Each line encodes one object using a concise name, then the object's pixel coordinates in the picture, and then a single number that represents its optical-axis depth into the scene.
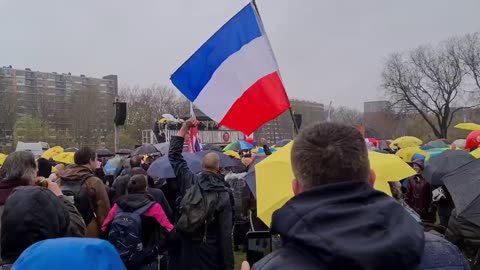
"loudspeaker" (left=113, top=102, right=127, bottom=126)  21.41
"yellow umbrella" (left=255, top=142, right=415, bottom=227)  3.17
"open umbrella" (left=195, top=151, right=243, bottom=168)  7.79
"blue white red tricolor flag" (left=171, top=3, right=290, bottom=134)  4.94
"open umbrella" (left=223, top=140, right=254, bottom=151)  15.38
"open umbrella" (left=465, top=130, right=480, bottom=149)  5.96
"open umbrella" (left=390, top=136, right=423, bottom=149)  14.63
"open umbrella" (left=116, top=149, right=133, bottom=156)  15.35
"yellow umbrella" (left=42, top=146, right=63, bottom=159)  11.44
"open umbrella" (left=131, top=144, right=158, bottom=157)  13.29
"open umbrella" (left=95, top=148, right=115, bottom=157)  16.03
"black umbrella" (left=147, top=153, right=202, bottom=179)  6.93
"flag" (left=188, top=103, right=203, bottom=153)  7.81
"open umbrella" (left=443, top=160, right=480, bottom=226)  3.30
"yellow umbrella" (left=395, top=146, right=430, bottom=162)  9.84
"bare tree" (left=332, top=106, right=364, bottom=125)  76.06
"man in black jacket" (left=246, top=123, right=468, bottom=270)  1.39
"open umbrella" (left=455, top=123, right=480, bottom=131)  6.14
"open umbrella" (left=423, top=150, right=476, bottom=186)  6.22
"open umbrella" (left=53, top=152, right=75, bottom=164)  10.41
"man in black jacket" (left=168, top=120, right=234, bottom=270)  4.91
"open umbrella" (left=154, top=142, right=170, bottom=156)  13.81
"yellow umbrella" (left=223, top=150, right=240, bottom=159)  11.36
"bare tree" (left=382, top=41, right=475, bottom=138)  45.84
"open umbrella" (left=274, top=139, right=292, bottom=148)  10.05
